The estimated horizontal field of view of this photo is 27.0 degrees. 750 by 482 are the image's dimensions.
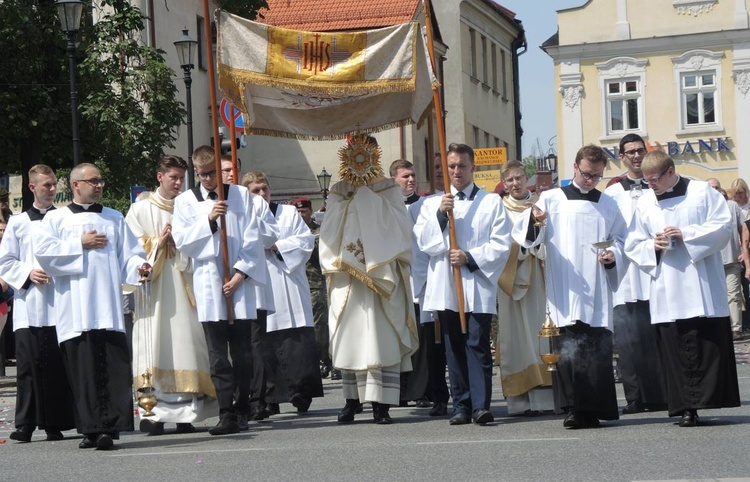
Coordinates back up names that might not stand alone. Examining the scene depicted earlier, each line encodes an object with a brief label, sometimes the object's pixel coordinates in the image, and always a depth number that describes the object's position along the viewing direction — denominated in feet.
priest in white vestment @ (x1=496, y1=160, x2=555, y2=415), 42.83
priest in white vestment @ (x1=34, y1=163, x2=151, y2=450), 37.99
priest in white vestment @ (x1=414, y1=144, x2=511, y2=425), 40.16
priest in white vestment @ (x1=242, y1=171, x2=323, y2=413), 46.60
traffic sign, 62.54
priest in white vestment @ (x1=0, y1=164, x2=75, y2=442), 40.29
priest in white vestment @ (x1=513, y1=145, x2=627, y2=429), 38.37
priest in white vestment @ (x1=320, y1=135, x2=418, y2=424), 41.73
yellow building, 176.04
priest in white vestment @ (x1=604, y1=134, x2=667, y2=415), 42.14
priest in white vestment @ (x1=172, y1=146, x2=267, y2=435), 40.16
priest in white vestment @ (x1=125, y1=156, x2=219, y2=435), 40.75
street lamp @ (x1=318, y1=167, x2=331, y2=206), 142.72
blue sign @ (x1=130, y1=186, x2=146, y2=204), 78.08
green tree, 86.38
